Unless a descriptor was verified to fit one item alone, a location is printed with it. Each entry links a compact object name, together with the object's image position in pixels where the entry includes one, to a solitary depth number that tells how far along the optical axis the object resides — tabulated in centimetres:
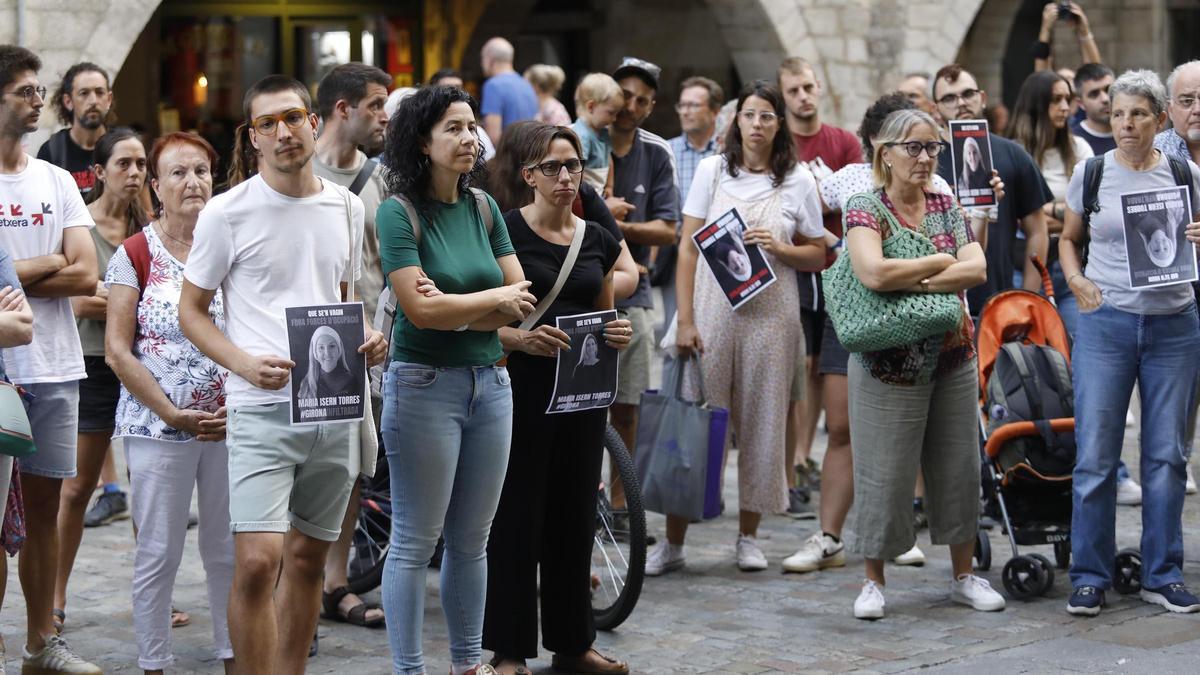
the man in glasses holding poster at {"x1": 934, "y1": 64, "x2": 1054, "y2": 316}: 1476
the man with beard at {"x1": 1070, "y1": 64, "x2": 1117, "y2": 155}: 1780
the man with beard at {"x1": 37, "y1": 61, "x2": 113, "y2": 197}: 1470
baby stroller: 1259
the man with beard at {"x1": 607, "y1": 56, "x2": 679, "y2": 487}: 1443
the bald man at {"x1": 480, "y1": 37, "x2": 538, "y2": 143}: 2508
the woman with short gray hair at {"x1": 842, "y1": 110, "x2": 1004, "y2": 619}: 1163
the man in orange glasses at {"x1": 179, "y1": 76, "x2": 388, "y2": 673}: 870
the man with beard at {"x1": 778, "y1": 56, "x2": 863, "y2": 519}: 1562
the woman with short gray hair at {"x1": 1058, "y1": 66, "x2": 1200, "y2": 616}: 1195
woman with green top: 933
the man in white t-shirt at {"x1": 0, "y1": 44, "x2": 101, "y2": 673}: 1038
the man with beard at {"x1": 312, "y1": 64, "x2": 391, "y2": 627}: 1159
